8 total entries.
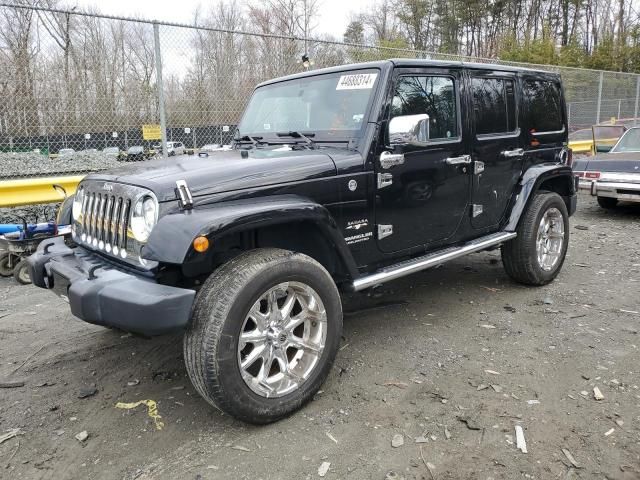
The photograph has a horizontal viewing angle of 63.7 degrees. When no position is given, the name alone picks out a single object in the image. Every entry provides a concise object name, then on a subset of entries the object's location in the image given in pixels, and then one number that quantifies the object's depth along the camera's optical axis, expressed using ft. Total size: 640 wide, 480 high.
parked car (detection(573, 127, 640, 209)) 26.71
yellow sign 21.50
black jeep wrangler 8.11
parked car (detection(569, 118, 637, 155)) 39.19
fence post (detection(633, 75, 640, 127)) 53.42
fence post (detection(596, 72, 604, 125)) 48.79
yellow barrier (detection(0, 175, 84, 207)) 18.88
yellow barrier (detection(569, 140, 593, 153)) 41.60
